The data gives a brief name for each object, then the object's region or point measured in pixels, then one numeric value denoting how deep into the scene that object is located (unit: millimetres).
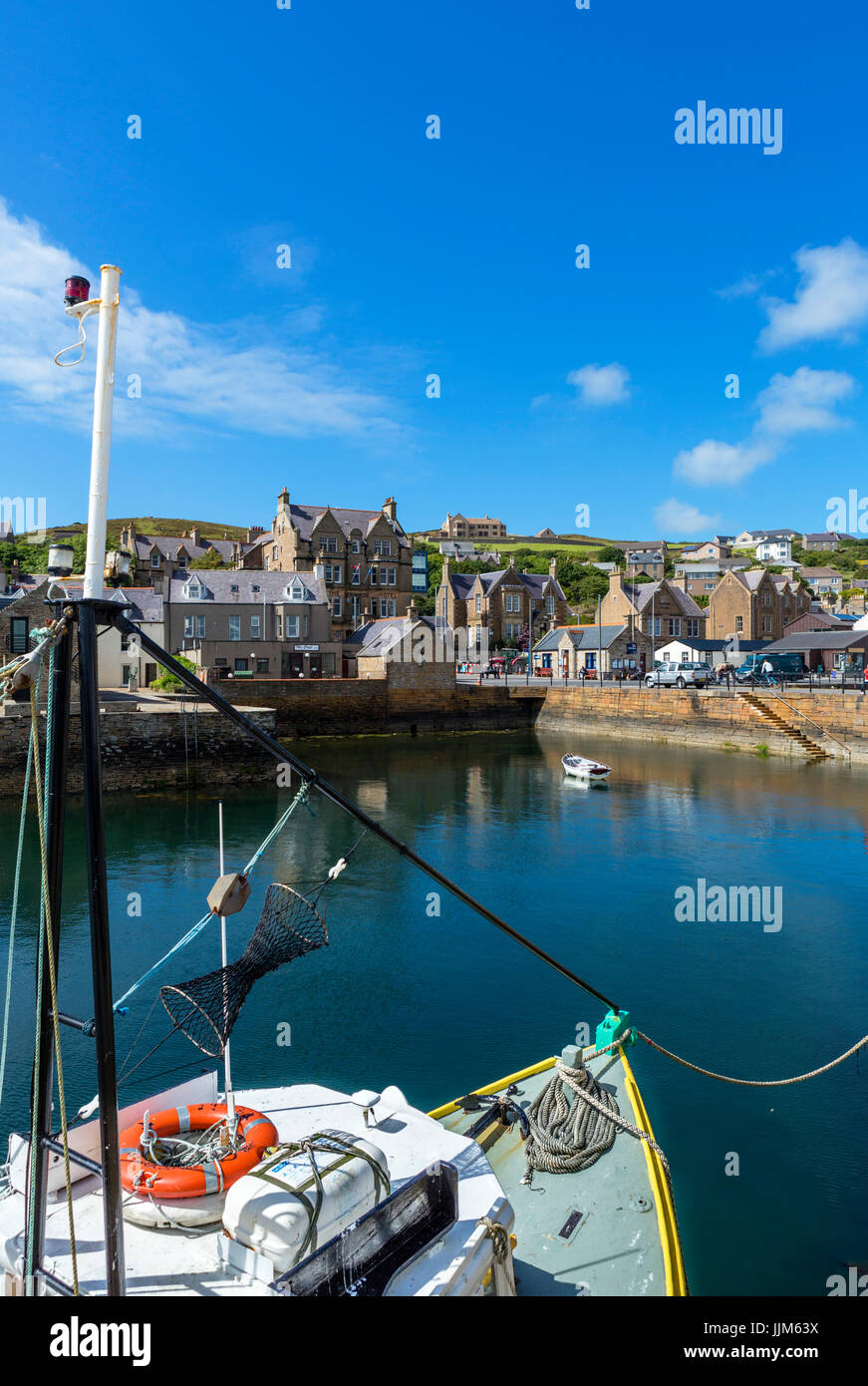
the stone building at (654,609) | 80188
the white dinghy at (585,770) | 37344
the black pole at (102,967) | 4434
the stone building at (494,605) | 89562
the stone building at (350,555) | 72500
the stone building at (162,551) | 93500
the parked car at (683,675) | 57312
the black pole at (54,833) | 4695
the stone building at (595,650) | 73875
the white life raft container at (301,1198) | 4879
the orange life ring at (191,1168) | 5609
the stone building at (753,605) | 79750
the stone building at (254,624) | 55406
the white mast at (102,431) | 4895
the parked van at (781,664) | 61375
